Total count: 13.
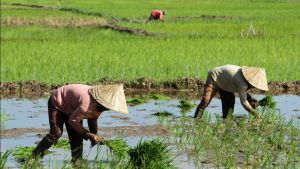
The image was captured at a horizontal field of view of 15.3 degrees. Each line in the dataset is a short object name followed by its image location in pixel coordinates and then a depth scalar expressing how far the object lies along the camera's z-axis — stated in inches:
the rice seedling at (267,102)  573.3
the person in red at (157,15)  1516.7
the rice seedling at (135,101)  618.2
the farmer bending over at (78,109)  347.1
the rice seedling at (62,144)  422.4
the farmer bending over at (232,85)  469.0
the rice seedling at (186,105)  594.5
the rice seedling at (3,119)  512.2
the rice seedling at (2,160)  287.4
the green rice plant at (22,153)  387.5
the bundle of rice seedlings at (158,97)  636.4
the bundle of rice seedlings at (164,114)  558.9
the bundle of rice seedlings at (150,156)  328.2
